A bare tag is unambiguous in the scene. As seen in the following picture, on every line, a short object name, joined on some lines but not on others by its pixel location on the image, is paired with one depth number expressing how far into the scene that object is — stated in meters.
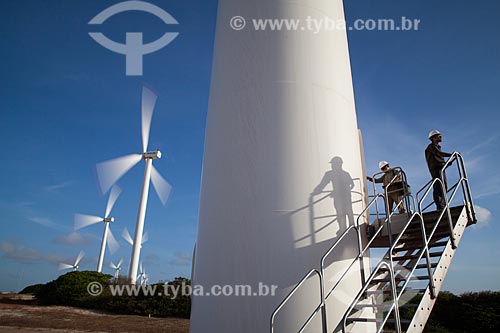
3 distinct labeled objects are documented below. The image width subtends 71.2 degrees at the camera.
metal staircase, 5.27
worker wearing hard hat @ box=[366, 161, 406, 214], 8.26
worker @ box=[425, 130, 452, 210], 7.23
